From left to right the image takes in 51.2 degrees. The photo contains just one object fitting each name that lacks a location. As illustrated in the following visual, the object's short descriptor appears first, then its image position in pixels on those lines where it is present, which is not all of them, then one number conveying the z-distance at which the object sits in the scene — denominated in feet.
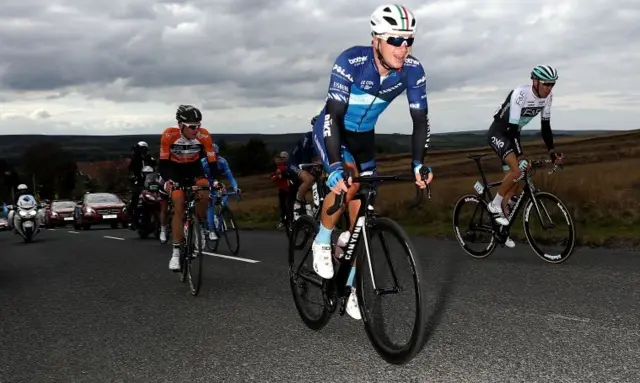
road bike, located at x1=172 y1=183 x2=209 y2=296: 23.21
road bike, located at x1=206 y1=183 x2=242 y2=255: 36.68
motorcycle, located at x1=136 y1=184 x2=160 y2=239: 52.03
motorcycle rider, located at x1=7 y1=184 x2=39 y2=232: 66.18
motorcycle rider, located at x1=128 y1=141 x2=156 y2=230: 51.67
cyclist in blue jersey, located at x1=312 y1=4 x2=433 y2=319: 13.99
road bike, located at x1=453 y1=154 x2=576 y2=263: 24.95
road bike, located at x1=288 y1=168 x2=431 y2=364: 12.38
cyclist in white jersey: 25.81
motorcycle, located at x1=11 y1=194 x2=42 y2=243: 64.39
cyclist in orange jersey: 24.86
